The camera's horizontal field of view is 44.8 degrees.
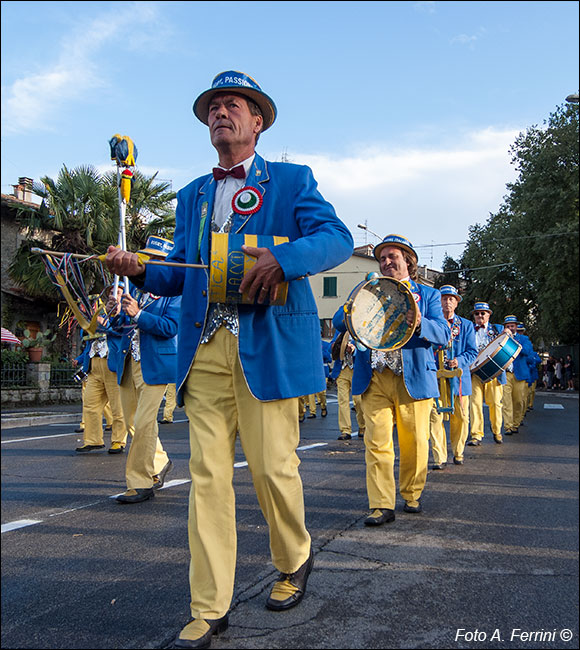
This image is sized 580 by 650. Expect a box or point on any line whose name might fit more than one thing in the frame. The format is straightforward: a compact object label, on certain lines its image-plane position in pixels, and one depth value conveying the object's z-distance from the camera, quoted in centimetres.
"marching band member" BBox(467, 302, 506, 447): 1105
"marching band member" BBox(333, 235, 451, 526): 532
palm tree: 2042
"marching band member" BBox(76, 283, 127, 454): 957
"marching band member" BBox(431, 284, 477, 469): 834
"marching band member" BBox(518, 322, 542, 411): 1536
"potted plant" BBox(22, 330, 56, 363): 1513
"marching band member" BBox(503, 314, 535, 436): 1377
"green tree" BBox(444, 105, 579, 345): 2902
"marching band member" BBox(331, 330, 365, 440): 1185
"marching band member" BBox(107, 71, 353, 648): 301
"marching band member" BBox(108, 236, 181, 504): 599
